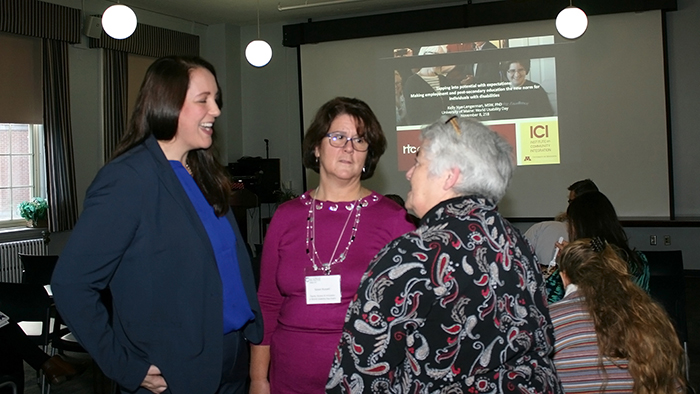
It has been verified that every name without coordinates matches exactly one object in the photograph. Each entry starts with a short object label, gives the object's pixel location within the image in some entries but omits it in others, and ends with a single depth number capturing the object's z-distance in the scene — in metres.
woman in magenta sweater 2.02
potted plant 7.01
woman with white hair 1.24
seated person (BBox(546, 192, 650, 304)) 3.22
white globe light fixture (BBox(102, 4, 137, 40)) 5.50
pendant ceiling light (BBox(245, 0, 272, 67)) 7.44
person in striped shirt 1.90
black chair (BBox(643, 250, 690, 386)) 3.38
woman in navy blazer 1.49
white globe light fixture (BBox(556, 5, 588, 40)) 5.98
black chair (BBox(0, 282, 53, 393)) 3.65
